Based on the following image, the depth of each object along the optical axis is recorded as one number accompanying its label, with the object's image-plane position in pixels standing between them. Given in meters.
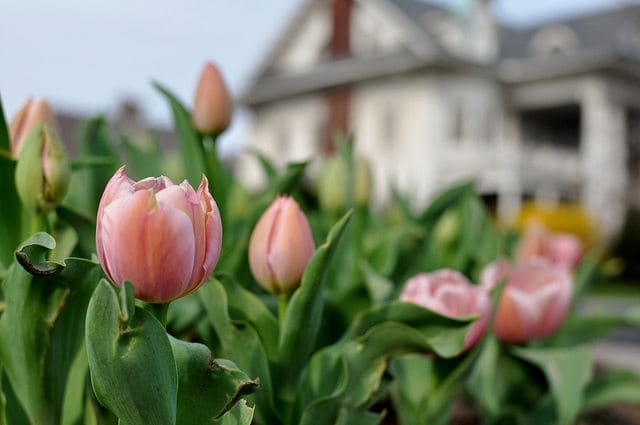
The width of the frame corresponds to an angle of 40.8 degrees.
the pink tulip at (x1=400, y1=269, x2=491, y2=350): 1.02
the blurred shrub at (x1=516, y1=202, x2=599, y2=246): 14.83
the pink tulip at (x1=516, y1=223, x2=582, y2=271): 1.78
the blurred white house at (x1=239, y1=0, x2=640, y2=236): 18.30
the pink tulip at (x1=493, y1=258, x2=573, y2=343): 1.24
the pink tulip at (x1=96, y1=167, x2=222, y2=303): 0.60
